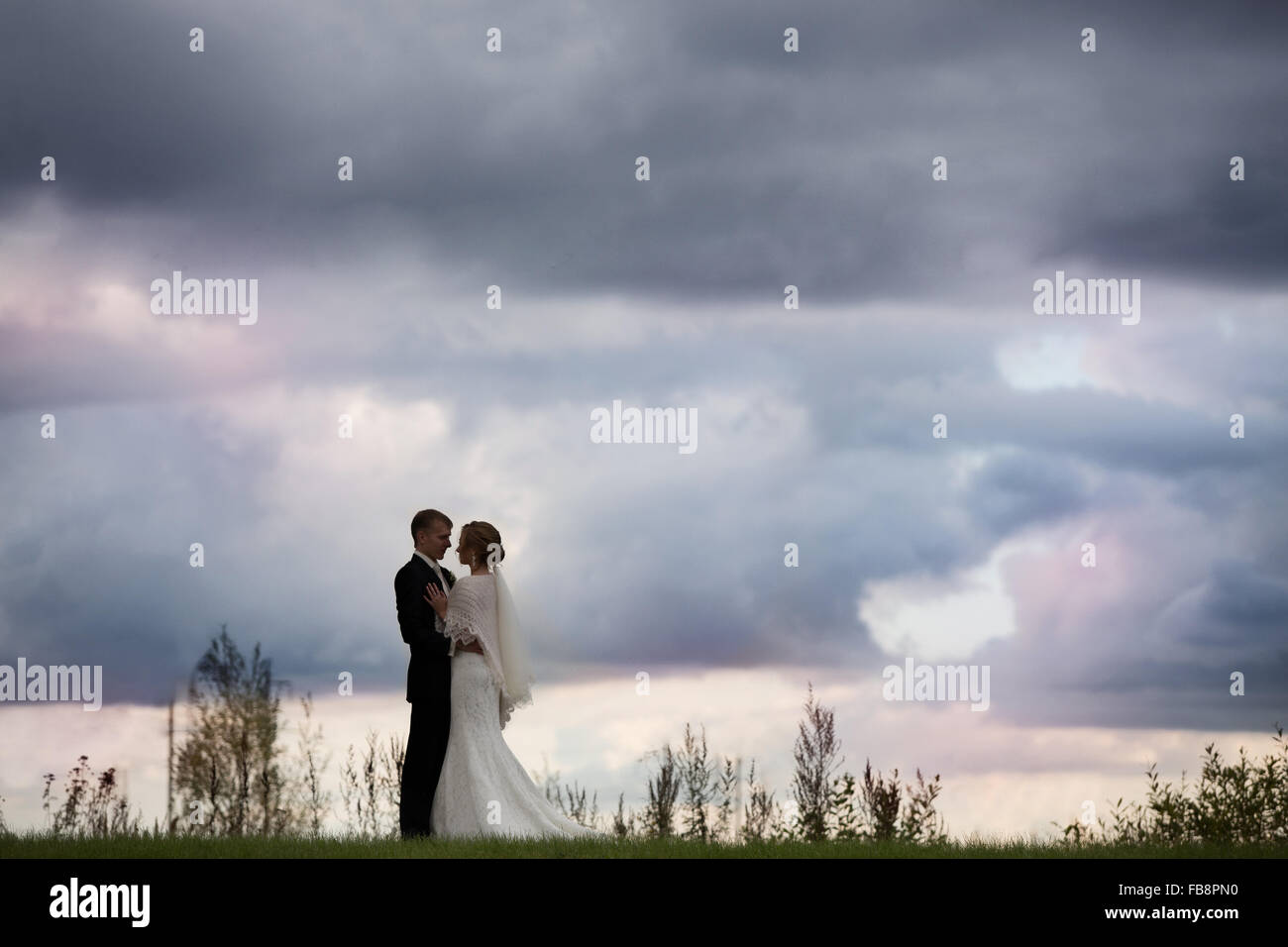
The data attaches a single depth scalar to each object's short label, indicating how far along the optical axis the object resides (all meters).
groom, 15.33
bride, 15.19
